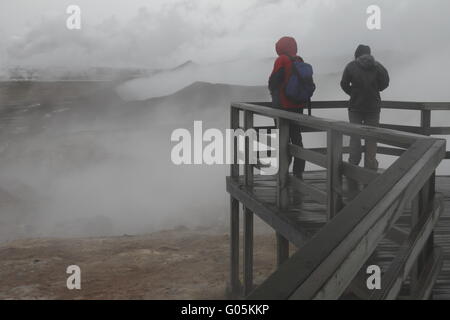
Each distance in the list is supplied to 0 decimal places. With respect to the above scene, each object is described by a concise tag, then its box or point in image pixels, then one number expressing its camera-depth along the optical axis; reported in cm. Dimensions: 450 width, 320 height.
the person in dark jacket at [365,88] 686
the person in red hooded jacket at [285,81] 673
